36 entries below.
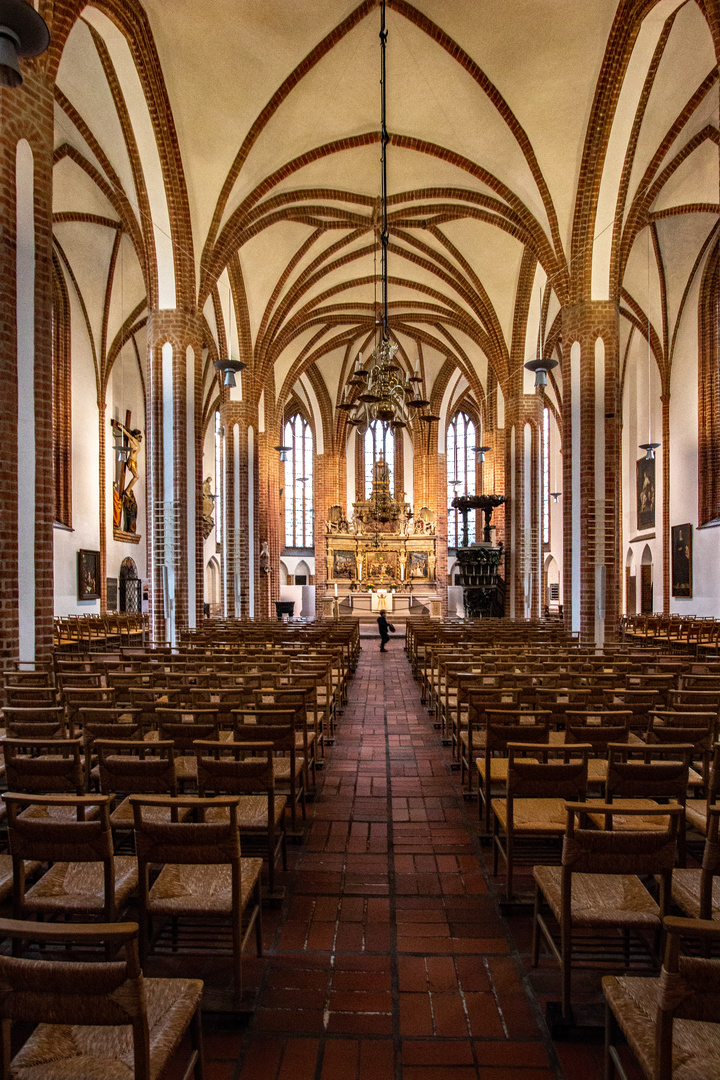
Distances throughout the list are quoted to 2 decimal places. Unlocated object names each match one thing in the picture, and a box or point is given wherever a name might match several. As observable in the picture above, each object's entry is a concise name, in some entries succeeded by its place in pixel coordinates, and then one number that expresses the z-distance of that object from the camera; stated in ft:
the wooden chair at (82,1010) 5.00
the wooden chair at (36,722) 13.92
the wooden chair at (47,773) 10.86
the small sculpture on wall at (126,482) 76.23
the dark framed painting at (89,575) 66.23
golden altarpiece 107.86
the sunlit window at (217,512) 102.22
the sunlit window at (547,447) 104.47
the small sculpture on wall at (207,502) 84.73
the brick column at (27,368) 23.82
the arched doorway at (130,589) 78.79
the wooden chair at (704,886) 7.59
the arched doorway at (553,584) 103.67
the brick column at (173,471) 44.98
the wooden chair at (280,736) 13.62
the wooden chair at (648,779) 11.05
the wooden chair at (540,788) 11.35
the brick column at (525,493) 71.05
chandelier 51.67
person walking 57.41
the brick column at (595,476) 43.11
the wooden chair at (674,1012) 5.12
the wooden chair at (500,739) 13.71
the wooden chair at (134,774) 11.09
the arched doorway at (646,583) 74.44
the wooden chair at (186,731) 13.73
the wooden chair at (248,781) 11.37
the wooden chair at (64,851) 8.36
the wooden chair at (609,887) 8.20
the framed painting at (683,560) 63.52
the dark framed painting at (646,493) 73.41
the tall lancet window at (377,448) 119.75
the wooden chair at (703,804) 10.64
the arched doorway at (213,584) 106.73
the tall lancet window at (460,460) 117.70
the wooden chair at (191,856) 8.59
